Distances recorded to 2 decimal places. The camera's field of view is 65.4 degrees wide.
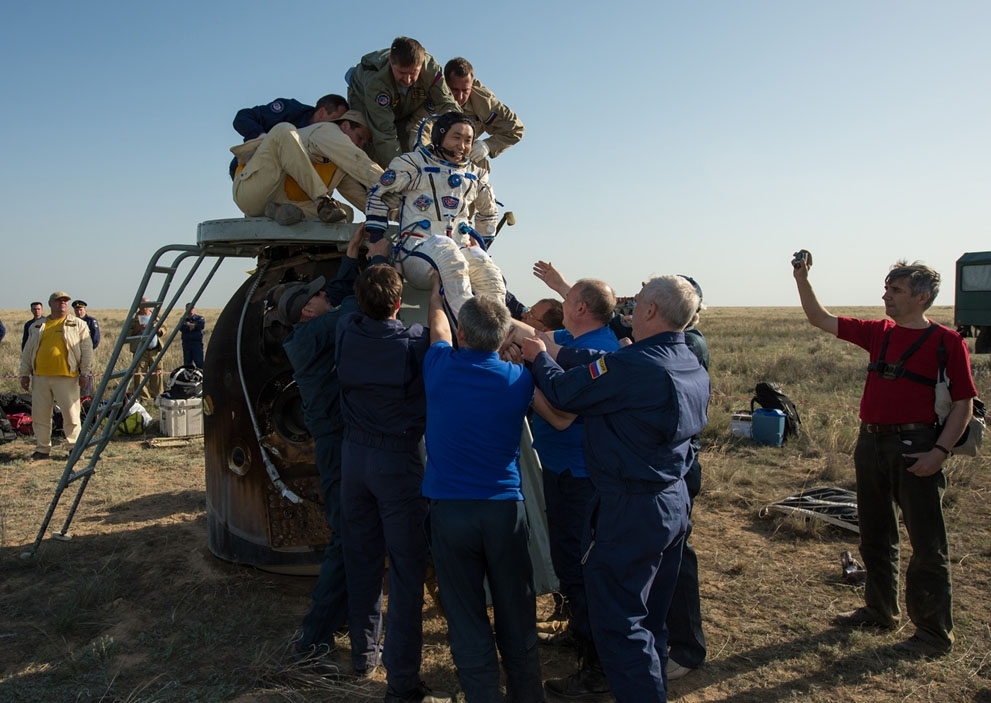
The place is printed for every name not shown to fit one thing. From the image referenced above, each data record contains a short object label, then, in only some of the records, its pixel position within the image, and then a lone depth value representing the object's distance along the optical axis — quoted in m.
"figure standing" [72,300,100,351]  13.54
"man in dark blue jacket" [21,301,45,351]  13.25
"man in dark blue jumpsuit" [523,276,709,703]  3.46
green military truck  21.79
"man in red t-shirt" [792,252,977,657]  4.68
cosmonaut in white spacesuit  4.80
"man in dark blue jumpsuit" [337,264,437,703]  3.99
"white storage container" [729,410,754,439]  10.98
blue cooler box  10.59
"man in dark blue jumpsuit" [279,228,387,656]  4.58
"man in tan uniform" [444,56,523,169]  6.34
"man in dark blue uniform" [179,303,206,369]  15.34
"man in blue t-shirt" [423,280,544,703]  3.56
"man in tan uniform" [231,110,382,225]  5.80
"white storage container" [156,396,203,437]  11.78
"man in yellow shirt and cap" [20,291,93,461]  10.60
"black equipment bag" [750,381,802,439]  10.88
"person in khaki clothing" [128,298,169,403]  14.51
